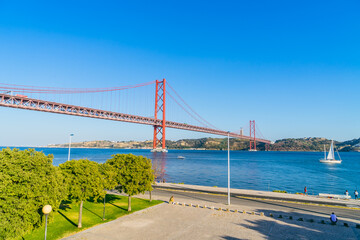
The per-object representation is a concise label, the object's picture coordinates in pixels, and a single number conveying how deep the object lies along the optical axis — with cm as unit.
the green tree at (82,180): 1744
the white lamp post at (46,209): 1133
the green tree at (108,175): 2053
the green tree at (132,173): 2220
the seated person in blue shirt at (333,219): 1821
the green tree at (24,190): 1073
